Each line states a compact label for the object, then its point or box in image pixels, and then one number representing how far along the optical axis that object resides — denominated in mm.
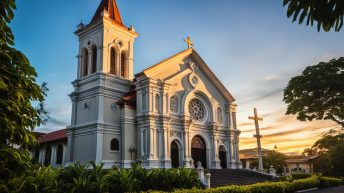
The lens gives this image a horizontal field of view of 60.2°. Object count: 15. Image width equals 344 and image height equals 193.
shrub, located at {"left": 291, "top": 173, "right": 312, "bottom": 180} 25641
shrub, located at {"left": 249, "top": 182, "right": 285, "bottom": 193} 17008
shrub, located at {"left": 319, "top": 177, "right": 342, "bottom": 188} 22920
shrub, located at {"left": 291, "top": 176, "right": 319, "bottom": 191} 20125
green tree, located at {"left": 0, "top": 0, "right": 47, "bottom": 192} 5238
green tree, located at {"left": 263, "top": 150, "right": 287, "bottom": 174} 50341
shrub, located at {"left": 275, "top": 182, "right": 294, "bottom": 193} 18978
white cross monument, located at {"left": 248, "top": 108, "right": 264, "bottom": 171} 28227
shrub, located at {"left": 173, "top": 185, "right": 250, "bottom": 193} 14694
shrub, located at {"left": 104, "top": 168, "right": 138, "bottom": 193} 13977
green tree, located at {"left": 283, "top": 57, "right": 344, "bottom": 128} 17281
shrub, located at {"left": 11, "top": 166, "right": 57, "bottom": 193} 10754
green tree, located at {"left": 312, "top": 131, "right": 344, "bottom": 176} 30969
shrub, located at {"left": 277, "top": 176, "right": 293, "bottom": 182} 22427
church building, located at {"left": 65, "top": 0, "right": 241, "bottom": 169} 24062
